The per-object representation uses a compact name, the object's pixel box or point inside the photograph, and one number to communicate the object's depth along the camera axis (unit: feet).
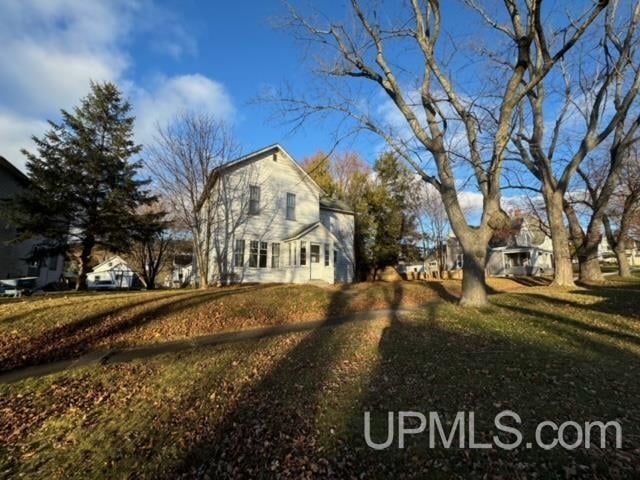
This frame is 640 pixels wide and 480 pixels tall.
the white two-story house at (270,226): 65.26
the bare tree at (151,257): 98.43
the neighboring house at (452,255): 153.17
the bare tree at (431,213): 120.48
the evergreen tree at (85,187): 59.88
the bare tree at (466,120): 32.83
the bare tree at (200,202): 55.62
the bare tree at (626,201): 70.08
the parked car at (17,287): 55.47
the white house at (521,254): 128.57
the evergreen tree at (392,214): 104.17
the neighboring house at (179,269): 140.95
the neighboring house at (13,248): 67.36
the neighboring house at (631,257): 189.91
